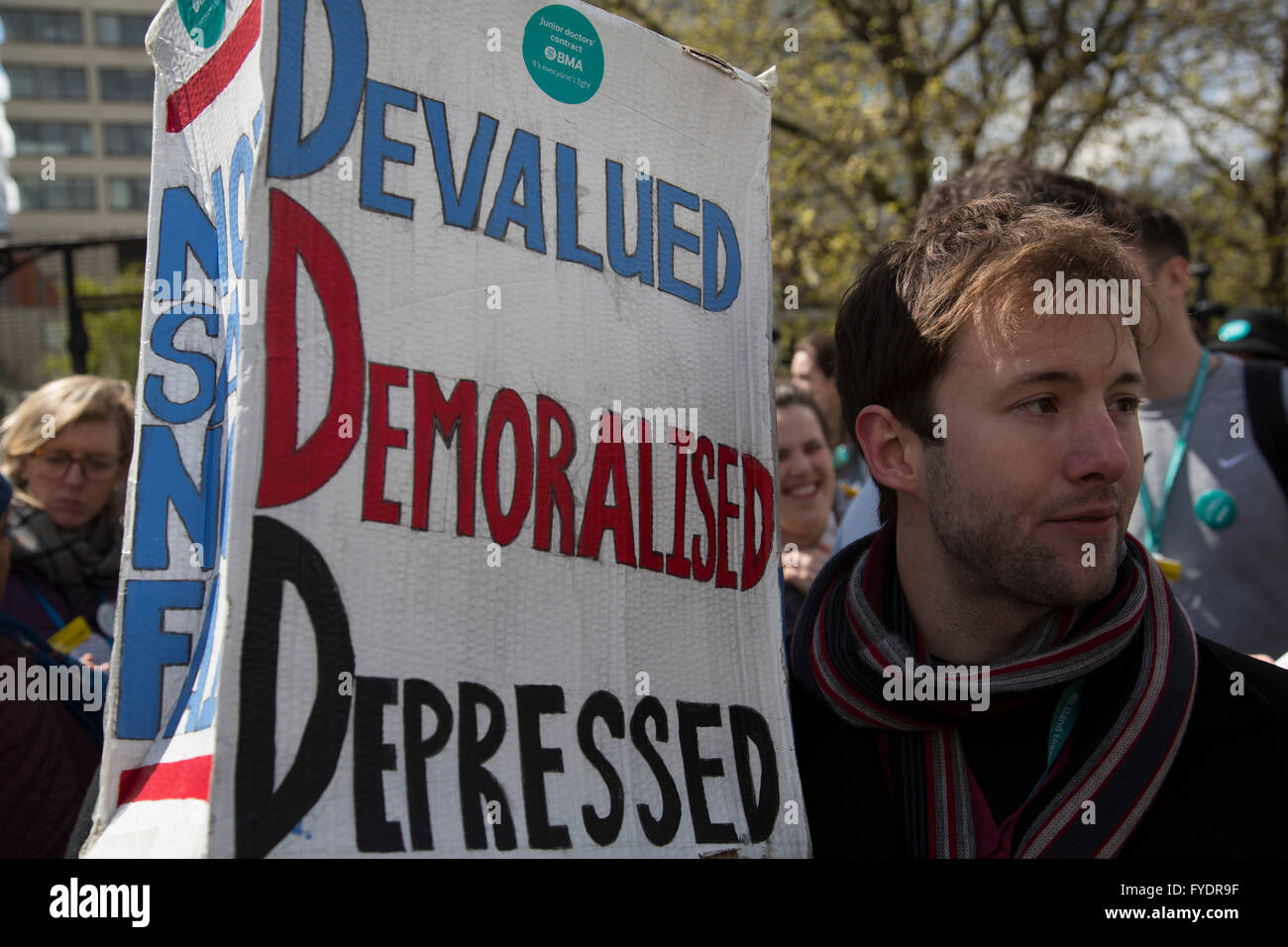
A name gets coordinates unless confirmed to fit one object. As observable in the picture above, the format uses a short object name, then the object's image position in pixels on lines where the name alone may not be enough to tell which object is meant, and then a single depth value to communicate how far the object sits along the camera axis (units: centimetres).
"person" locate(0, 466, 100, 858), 189
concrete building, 4859
